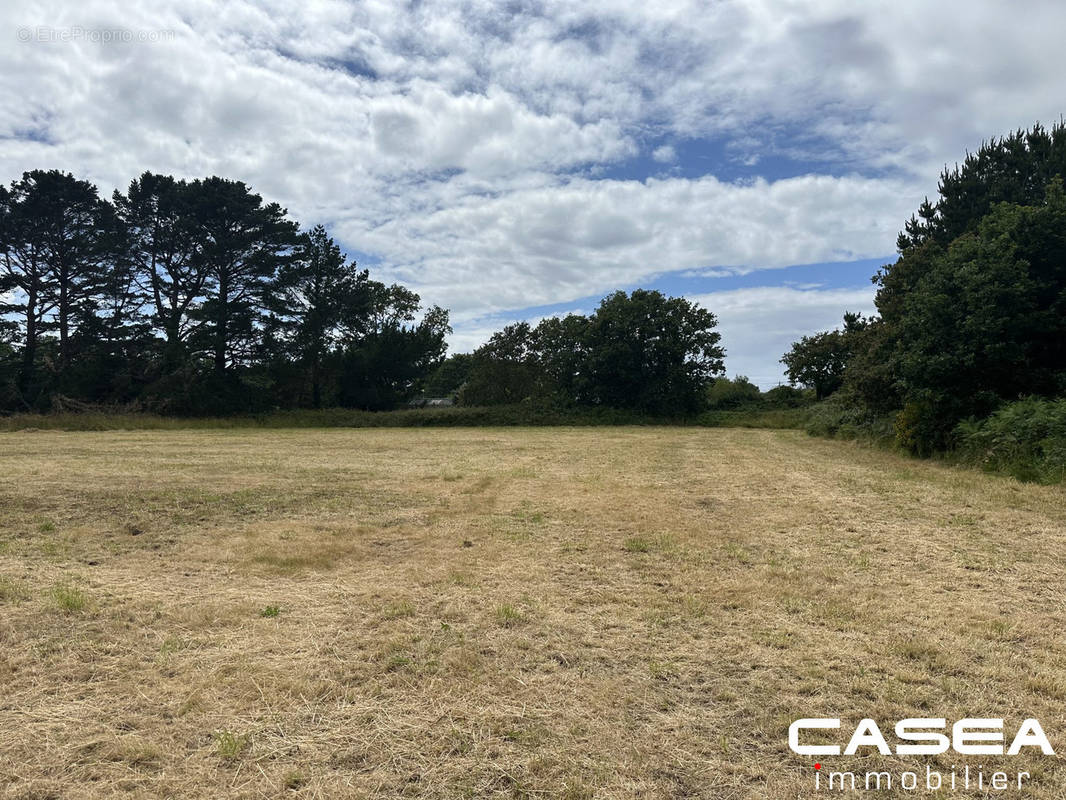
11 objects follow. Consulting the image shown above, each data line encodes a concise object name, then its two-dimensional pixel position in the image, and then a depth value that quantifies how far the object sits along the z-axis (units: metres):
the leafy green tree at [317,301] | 36.34
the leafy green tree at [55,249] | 31.48
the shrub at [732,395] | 41.03
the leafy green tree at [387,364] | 38.06
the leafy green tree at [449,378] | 58.94
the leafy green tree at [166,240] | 34.41
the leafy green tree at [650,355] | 37.16
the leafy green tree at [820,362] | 32.78
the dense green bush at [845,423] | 18.38
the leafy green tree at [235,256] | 34.38
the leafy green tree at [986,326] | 12.55
